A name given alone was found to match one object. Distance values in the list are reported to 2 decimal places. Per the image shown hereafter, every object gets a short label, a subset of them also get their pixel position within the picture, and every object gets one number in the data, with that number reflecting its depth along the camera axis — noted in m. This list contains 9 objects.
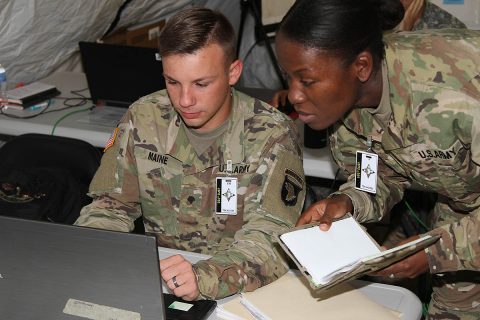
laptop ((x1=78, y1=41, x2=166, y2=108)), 2.63
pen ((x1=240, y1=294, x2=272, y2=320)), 1.43
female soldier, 1.48
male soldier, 1.77
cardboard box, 3.62
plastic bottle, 2.91
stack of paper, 1.44
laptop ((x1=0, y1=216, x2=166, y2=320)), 1.15
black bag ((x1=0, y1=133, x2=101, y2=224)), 2.16
